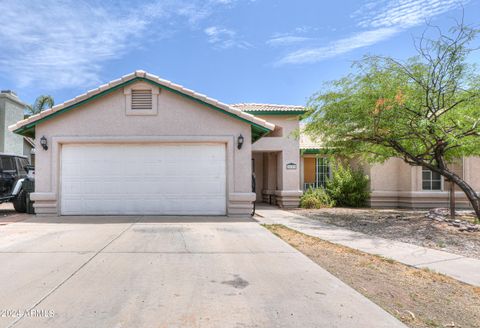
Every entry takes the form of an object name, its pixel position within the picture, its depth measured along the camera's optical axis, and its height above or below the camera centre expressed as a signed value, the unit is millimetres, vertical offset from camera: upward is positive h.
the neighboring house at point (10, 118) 19328 +3219
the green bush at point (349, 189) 16172 -827
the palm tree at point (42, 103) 24875 +5194
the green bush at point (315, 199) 15531 -1274
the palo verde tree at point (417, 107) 9633 +1913
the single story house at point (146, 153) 10914 +626
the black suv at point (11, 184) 12346 -416
